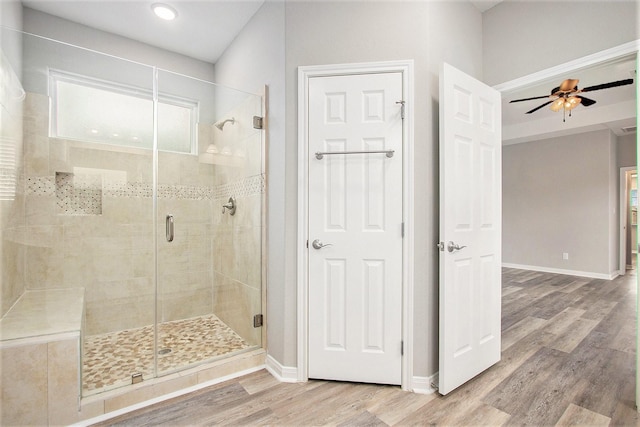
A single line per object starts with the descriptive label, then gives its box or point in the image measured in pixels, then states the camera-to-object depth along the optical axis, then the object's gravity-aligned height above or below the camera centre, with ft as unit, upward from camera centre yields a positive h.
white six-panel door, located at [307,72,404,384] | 6.55 -0.30
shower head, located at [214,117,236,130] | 8.38 +2.55
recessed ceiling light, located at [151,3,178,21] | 8.48 +5.83
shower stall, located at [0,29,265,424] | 6.28 +0.06
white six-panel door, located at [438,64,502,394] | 6.29 -0.32
